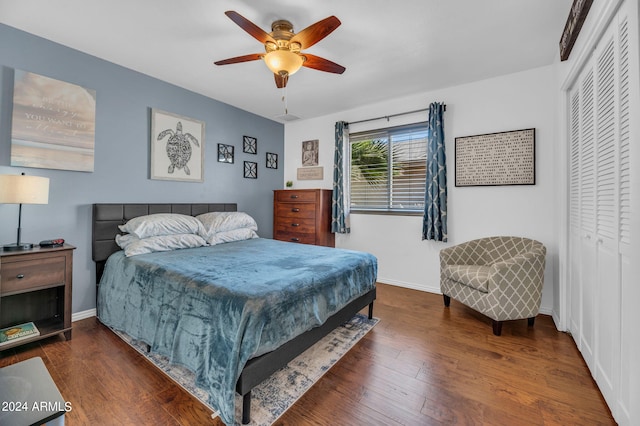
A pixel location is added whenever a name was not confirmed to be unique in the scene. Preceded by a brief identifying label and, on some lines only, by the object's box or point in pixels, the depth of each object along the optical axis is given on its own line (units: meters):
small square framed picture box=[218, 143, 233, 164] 4.07
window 3.90
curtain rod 3.76
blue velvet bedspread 1.50
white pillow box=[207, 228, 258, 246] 3.29
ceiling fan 2.01
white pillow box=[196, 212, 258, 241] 3.36
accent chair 2.52
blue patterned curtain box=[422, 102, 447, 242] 3.53
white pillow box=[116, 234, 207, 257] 2.61
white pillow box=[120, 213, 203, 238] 2.78
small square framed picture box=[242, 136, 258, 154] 4.44
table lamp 2.08
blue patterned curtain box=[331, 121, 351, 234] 4.37
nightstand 2.12
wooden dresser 4.28
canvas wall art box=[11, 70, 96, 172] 2.42
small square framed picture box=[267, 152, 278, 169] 4.90
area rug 1.61
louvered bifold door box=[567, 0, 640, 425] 1.30
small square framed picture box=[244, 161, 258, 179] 4.49
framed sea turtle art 3.34
